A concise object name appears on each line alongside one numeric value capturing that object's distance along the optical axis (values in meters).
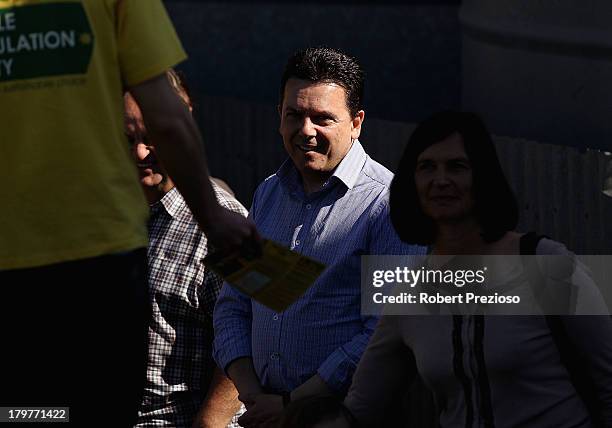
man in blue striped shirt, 8.72
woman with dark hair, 7.23
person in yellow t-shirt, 5.53
